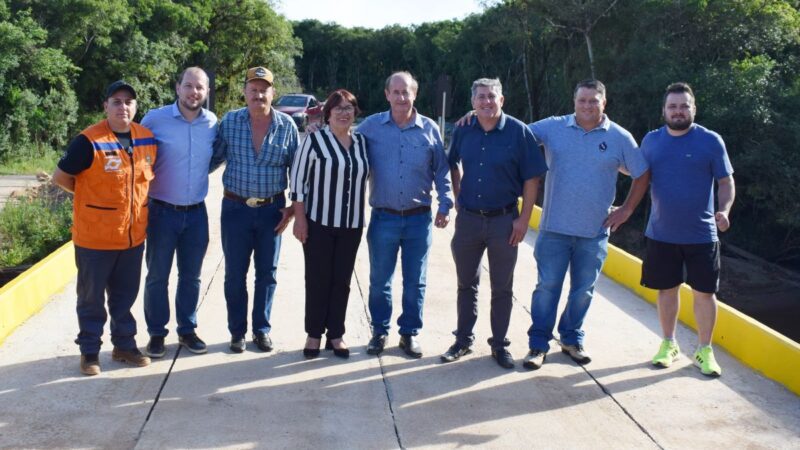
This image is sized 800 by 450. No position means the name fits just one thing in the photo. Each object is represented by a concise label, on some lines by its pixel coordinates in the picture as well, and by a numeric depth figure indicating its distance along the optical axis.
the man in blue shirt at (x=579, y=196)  4.89
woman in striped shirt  4.79
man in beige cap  4.88
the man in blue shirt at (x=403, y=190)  4.95
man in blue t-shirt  4.87
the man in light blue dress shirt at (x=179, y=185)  4.80
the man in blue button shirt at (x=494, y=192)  4.82
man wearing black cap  4.44
